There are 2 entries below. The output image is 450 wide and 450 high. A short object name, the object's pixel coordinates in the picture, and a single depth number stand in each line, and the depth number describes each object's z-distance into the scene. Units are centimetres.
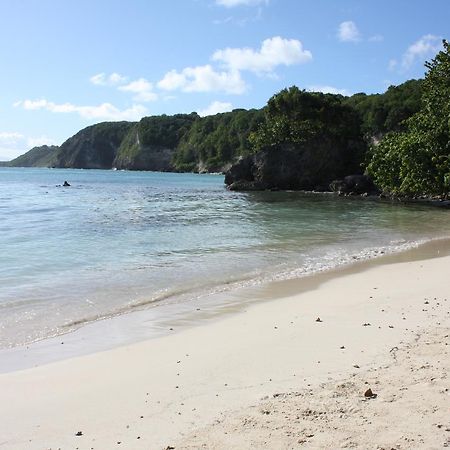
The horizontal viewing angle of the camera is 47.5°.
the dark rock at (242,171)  6938
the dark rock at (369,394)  501
